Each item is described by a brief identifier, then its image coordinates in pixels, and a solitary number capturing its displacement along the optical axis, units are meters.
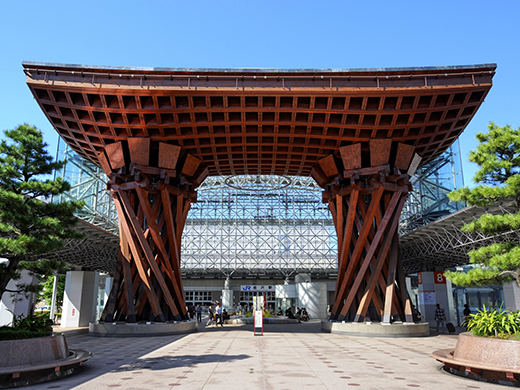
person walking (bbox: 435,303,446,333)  22.94
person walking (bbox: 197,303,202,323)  31.86
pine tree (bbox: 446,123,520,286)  10.39
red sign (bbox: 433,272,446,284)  31.25
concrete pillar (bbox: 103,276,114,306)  43.90
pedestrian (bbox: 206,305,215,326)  30.27
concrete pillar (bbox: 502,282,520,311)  22.83
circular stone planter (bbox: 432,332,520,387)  8.48
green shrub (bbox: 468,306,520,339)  9.59
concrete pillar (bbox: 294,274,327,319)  37.75
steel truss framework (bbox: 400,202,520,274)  21.58
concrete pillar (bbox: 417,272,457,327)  31.19
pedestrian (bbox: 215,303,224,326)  28.27
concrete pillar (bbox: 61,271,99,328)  31.47
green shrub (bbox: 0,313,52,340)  9.69
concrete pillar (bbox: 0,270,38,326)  22.98
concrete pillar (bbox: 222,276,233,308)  53.50
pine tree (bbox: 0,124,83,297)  10.26
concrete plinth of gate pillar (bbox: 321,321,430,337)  19.67
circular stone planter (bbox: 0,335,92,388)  8.39
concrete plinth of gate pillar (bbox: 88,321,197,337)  19.83
